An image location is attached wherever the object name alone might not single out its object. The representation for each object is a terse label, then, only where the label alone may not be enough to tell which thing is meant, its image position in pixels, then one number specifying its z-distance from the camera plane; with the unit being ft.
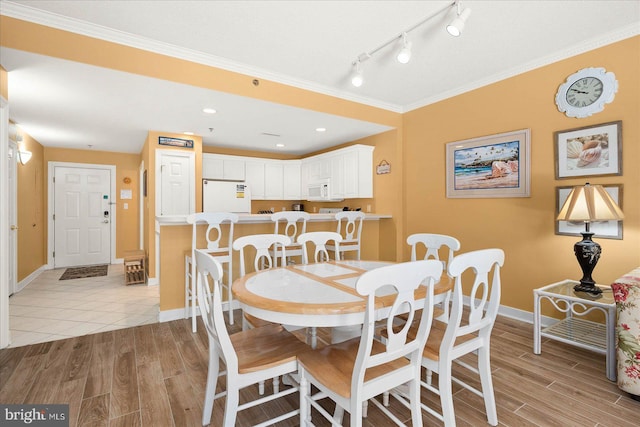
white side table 6.78
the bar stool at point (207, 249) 9.45
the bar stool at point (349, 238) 12.42
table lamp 7.38
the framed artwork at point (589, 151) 8.34
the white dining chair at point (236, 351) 4.38
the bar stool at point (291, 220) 11.00
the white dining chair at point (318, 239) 8.53
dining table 4.38
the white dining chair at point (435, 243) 7.35
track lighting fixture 6.75
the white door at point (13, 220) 13.14
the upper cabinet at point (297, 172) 15.89
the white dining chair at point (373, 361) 3.82
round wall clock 8.50
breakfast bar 10.32
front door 19.65
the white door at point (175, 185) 15.53
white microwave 17.83
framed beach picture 10.23
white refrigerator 17.31
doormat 17.12
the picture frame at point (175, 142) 15.28
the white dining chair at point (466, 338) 4.75
